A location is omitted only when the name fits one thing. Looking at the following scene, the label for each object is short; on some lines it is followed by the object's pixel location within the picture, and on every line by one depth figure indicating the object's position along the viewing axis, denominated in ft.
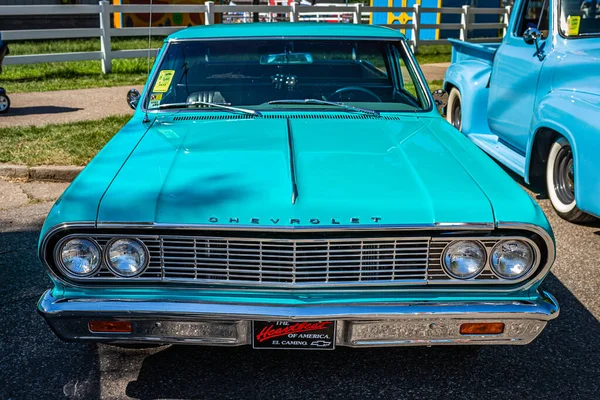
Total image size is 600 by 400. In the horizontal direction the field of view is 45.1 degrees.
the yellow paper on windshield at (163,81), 13.97
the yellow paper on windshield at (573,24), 18.56
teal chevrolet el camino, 9.30
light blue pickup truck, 16.14
